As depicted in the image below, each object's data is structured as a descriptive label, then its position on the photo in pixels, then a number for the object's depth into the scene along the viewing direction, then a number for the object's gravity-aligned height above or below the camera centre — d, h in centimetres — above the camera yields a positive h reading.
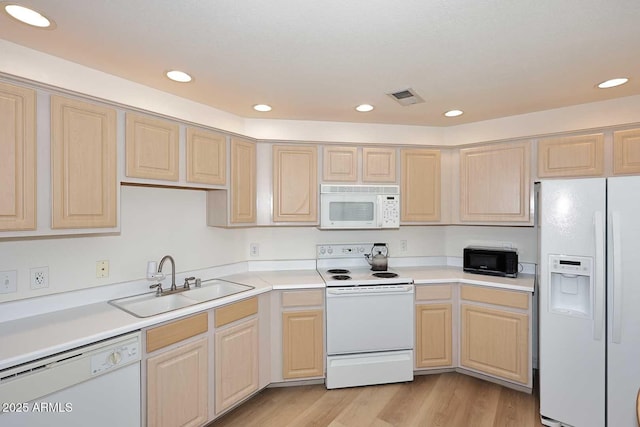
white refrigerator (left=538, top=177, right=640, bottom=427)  190 -56
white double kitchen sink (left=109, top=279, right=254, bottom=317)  204 -62
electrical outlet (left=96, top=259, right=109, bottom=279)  203 -37
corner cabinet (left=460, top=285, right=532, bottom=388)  247 -99
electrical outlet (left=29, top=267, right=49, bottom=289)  175 -37
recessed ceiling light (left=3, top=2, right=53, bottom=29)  138 +90
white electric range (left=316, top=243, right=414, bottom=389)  259 -98
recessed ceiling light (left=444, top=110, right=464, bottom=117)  281 +91
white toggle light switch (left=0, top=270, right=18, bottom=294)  166 -37
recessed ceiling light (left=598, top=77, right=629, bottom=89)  213 +91
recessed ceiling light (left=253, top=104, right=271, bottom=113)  265 +90
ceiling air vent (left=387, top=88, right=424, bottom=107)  237 +91
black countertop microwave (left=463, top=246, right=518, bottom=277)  277 -44
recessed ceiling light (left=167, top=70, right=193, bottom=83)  203 +90
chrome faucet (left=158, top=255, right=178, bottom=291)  225 -42
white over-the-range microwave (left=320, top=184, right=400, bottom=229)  289 +6
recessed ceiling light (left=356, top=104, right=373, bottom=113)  265 +91
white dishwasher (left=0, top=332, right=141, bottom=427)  127 -80
